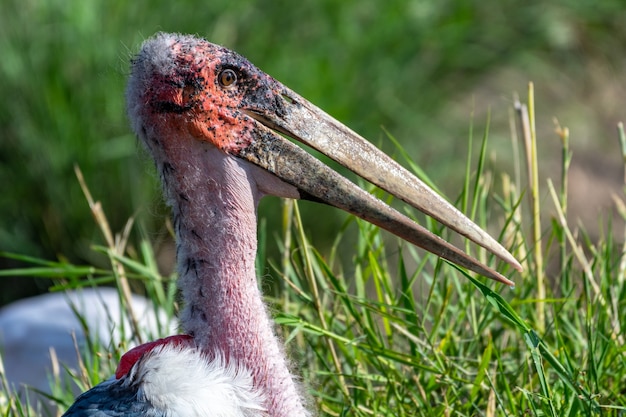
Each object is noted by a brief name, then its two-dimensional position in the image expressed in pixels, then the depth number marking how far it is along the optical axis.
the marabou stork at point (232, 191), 4.42
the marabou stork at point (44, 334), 7.36
